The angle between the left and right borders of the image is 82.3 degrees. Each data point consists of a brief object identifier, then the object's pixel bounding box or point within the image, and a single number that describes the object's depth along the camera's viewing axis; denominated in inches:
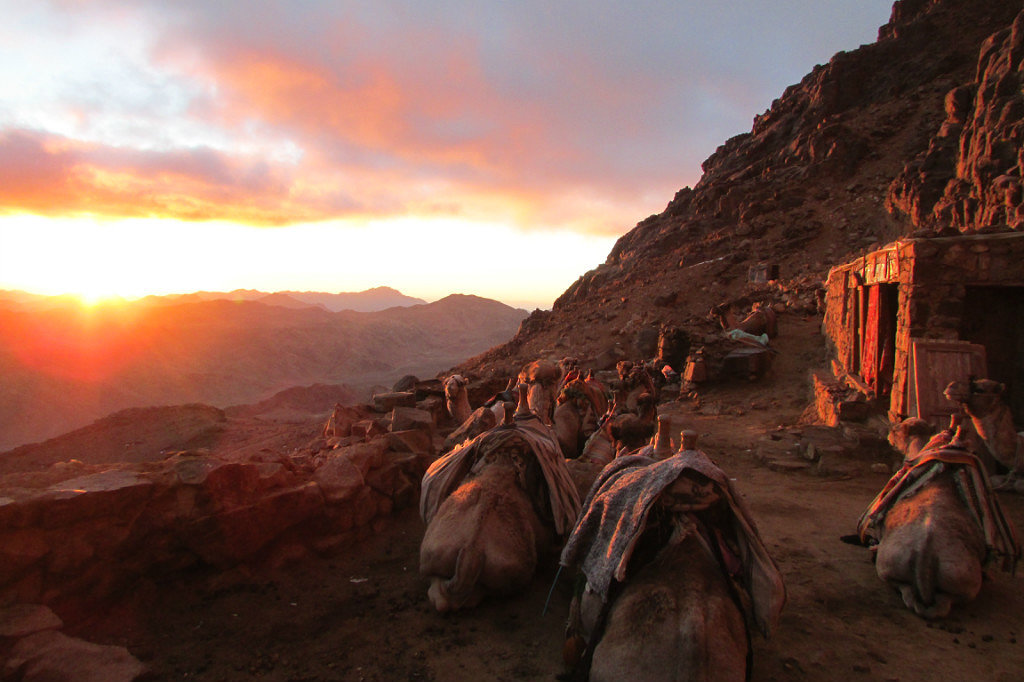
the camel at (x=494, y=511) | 178.1
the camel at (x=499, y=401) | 294.2
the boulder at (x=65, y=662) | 137.6
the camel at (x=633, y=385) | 369.4
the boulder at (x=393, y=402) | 497.4
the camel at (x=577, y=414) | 357.7
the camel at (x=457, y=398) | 401.1
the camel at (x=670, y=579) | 122.6
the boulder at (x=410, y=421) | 364.2
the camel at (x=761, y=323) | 725.3
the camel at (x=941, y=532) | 172.9
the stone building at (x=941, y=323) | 298.2
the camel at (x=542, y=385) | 348.8
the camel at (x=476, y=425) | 271.0
